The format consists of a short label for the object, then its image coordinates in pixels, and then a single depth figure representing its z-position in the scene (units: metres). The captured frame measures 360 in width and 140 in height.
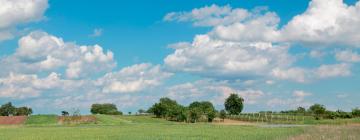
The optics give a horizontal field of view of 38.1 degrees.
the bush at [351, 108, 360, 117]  118.72
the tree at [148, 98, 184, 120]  143.12
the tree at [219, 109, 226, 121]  141.81
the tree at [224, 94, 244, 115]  163.00
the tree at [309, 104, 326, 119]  127.14
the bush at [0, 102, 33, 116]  185.75
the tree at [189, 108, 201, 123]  136.12
